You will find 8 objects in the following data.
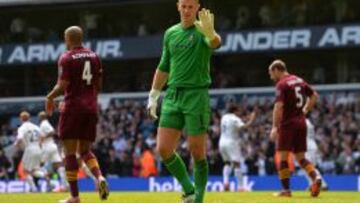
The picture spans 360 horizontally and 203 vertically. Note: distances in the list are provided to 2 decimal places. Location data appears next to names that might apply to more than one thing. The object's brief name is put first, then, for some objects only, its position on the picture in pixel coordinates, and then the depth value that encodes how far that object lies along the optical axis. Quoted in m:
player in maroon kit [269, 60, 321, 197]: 18.53
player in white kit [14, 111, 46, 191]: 26.47
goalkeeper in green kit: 11.99
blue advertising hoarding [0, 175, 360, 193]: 28.69
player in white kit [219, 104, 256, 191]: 25.62
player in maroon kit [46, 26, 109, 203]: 14.35
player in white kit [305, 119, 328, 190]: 25.86
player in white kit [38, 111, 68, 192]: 26.22
